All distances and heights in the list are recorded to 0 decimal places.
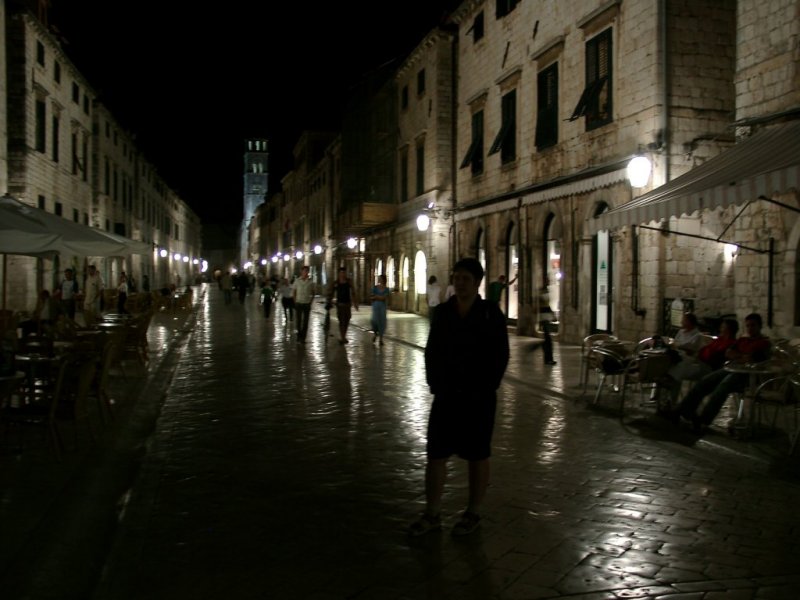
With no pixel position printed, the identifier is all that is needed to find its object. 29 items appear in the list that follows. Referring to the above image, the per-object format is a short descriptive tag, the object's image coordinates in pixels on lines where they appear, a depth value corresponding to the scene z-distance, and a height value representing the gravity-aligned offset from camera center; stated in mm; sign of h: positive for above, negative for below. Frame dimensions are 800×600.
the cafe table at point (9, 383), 6094 -799
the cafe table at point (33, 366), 7609 -859
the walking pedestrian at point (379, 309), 18016 -509
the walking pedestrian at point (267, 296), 29359 -382
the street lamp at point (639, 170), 14609 +2292
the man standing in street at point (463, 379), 4676 -553
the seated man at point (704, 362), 8656 -822
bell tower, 123188 +18258
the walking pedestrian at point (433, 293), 21141 -144
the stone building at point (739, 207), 8547 +1098
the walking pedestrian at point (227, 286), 38344 -12
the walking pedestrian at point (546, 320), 13812 -577
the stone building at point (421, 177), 26781 +4195
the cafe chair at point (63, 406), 6645 -1099
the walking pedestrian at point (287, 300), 22641 -397
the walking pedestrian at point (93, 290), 20344 -151
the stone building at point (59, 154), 23969 +5362
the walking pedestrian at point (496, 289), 16297 -12
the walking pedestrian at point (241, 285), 39572 +21
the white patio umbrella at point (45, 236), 8328 +606
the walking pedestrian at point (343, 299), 17734 -281
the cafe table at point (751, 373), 7684 -823
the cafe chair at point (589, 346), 10516 -800
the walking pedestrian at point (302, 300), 17828 -315
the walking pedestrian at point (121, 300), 20703 -414
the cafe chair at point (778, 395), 7391 -1043
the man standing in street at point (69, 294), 19000 -250
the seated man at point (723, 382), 7984 -958
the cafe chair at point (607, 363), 9690 -945
